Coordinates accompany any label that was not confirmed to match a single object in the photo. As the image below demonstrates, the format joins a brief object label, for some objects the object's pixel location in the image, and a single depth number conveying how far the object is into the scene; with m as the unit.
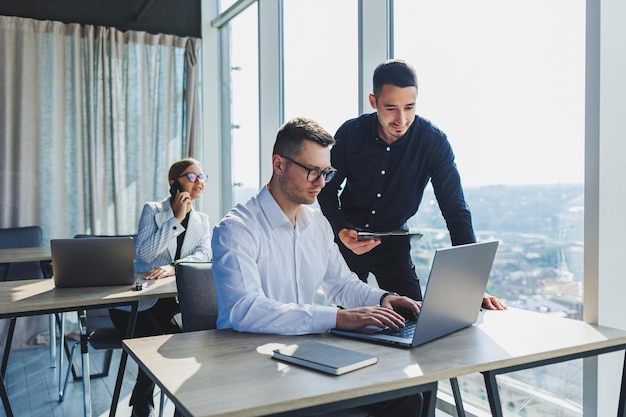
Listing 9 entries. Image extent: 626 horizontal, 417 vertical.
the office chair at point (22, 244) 4.68
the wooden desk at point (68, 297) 2.43
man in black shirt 2.38
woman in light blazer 3.15
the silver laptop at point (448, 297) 1.56
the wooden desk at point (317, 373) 1.23
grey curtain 4.98
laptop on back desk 2.86
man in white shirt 1.76
